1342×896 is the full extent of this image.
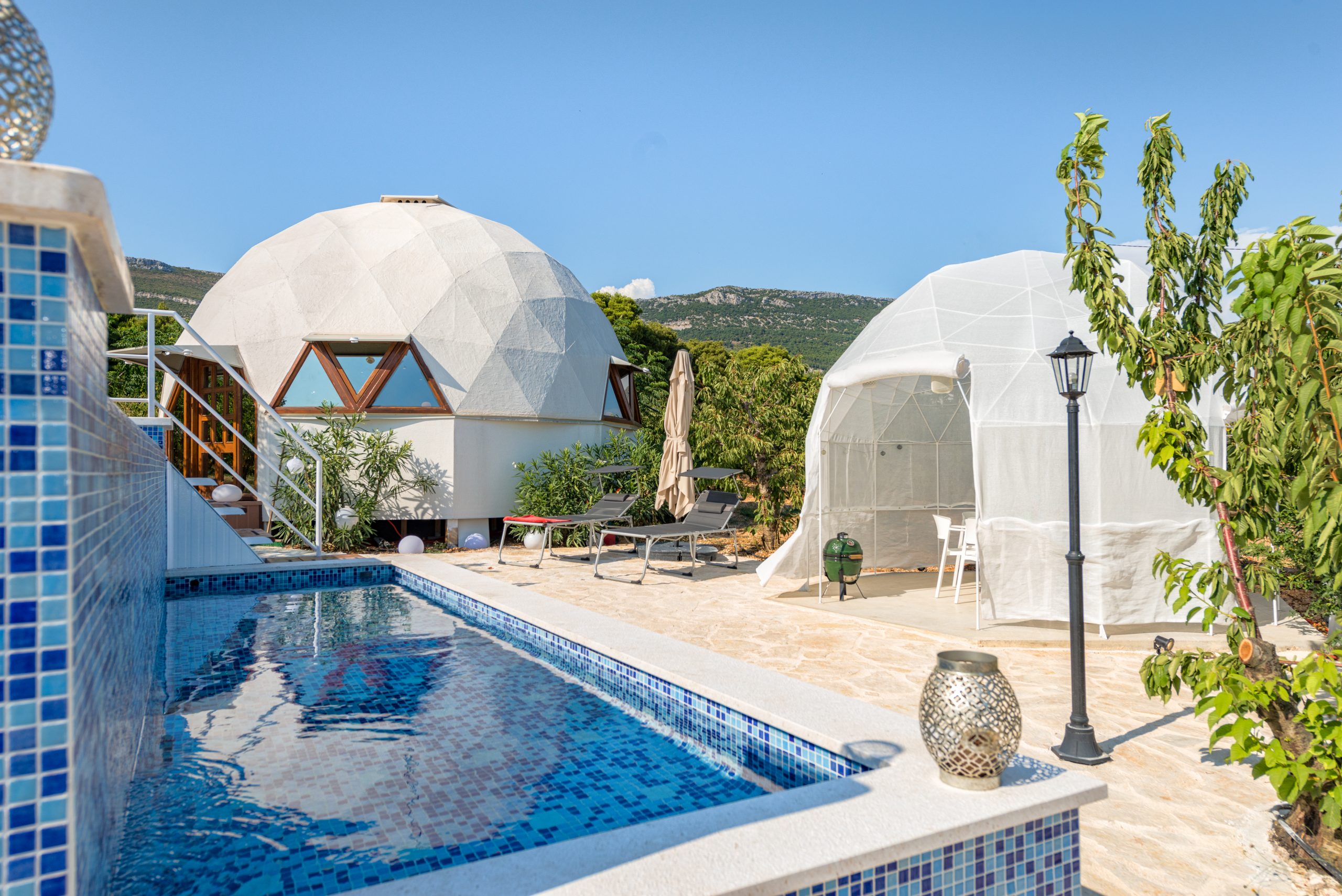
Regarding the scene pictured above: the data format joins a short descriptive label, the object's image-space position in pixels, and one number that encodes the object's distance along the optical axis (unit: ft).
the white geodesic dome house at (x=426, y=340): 44.57
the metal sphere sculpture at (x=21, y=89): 5.02
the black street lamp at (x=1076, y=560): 13.20
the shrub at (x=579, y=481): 44.68
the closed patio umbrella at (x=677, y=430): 39.01
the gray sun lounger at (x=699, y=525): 33.04
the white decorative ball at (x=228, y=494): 37.50
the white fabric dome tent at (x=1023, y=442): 22.58
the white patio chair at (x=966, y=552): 27.53
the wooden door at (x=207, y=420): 47.91
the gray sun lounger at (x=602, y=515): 35.70
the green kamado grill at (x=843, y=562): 27.66
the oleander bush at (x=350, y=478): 41.22
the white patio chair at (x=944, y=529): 29.04
